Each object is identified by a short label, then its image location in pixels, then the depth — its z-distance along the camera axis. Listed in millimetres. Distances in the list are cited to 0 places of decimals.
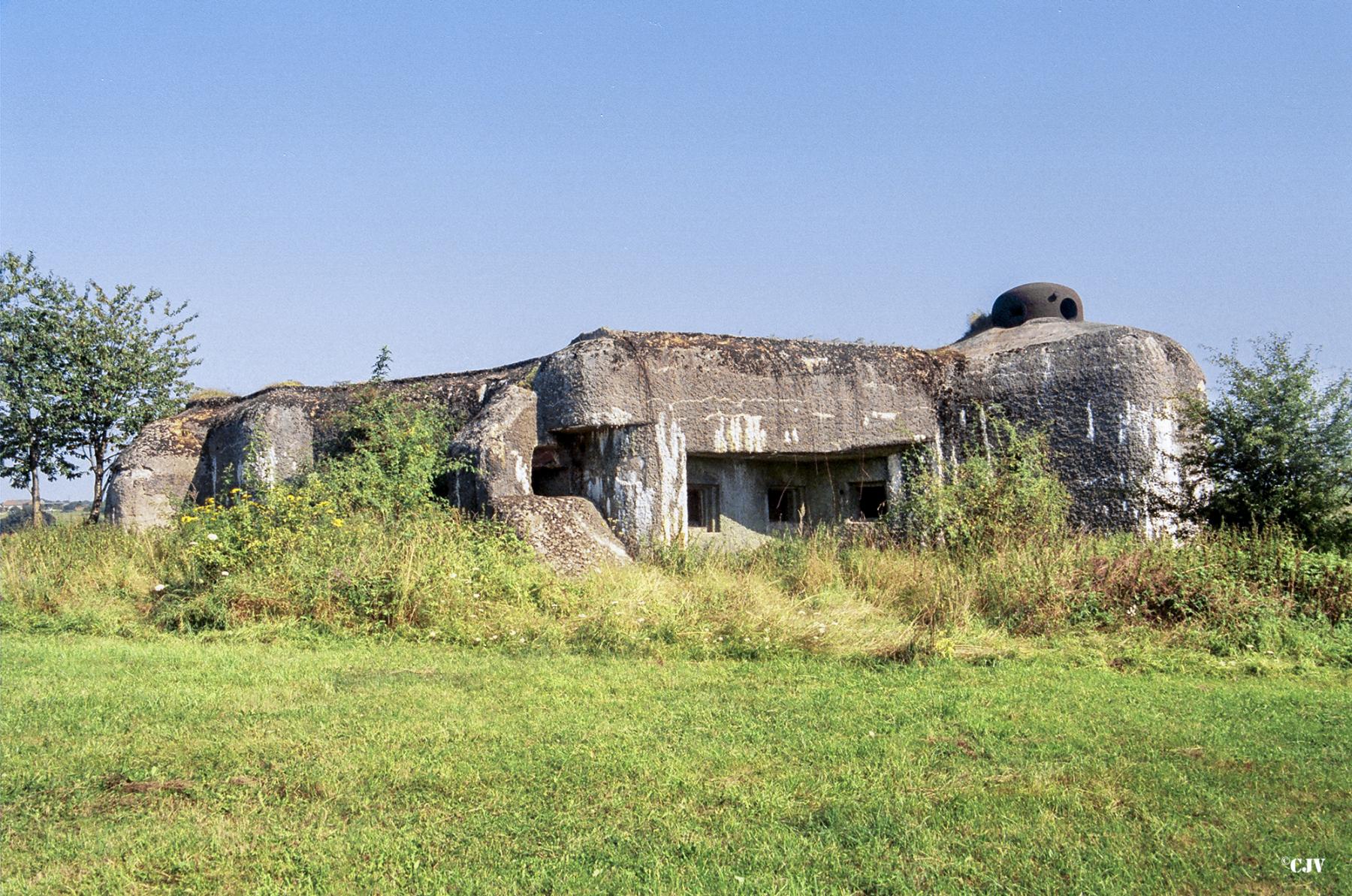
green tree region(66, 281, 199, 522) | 16969
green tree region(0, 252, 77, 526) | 16516
